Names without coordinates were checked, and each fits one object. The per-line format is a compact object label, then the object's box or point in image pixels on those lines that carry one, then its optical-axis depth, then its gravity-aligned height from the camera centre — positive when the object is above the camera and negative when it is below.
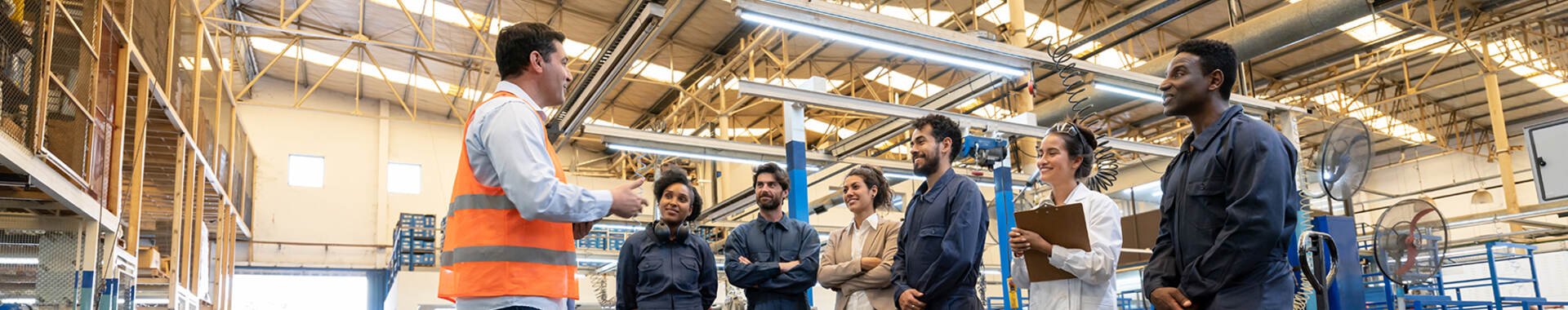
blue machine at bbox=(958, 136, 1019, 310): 7.20 +0.77
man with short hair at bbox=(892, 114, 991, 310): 3.54 +0.16
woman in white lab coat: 3.28 +0.15
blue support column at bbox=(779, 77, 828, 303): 7.69 +1.14
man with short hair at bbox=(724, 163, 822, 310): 4.54 +0.21
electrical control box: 5.90 +0.60
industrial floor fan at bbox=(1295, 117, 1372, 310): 5.28 +0.58
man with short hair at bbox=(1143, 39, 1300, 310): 2.29 +0.17
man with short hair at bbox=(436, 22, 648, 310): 2.19 +0.21
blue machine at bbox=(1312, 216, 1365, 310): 5.06 +0.02
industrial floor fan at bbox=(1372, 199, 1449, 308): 6.36 +0.18
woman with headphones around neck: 4.53 +0.19
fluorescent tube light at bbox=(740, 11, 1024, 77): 6.24 +1.68
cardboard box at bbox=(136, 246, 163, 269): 9.72 +0.69
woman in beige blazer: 4.16 +0.18
